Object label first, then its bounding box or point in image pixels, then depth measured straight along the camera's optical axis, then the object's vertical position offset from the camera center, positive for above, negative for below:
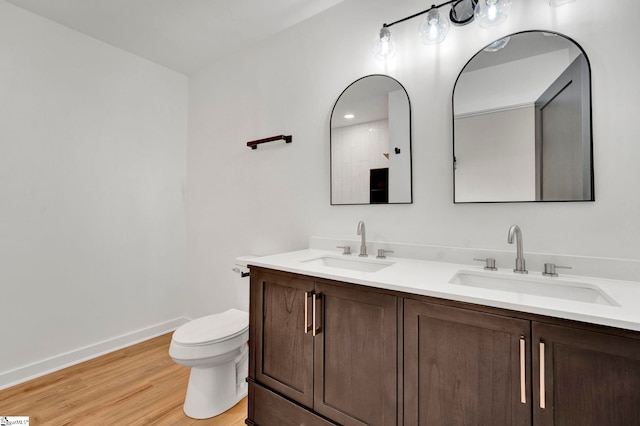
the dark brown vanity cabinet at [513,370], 0.75 -0.46
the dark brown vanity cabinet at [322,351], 1.10 -0.59
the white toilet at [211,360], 1.60 -0.83
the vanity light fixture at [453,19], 1.29 +0.94
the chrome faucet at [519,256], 1.19 -0.18
